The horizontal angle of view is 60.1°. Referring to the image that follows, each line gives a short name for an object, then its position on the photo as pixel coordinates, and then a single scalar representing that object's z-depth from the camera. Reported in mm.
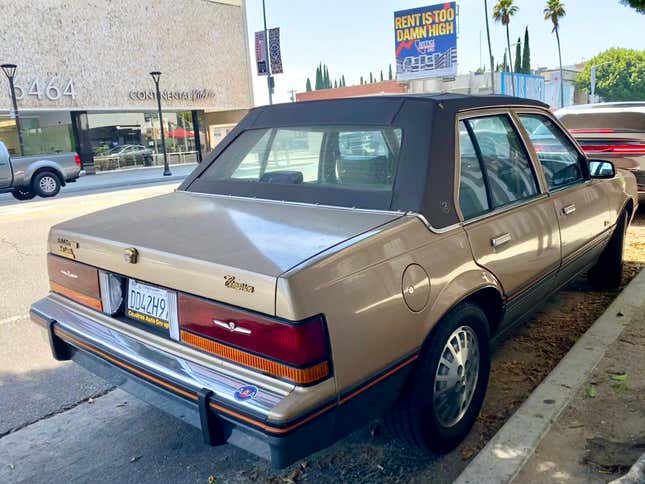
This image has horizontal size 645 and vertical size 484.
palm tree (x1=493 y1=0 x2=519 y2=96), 56125
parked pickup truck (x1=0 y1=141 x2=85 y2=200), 14953
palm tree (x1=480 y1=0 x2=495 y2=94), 40438
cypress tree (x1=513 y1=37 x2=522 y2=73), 71125
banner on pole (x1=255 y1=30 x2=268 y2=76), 32000
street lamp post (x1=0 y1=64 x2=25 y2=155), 21516
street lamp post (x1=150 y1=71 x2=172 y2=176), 26009
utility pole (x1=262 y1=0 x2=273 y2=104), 28984
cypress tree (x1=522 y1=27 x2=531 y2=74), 71250
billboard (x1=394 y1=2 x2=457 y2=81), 43719
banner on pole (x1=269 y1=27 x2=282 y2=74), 32000
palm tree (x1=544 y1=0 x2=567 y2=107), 61875
